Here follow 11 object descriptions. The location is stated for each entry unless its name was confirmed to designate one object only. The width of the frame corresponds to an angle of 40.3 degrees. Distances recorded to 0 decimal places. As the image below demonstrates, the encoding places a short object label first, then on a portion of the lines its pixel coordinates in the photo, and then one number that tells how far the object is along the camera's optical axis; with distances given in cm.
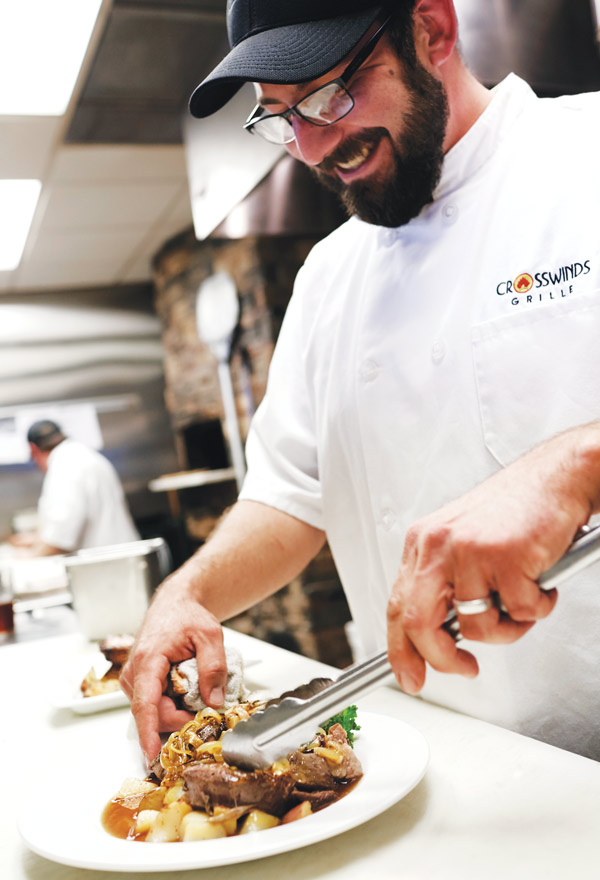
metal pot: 177
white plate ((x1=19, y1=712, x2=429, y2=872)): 70
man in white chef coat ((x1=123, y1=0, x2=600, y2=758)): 118
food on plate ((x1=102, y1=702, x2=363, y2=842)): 77
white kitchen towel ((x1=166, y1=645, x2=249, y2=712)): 109
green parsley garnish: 91
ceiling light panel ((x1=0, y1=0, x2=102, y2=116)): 270
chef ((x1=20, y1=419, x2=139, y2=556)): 509
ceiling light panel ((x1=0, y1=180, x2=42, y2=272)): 439
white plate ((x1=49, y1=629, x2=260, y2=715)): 133
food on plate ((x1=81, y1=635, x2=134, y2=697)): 137
